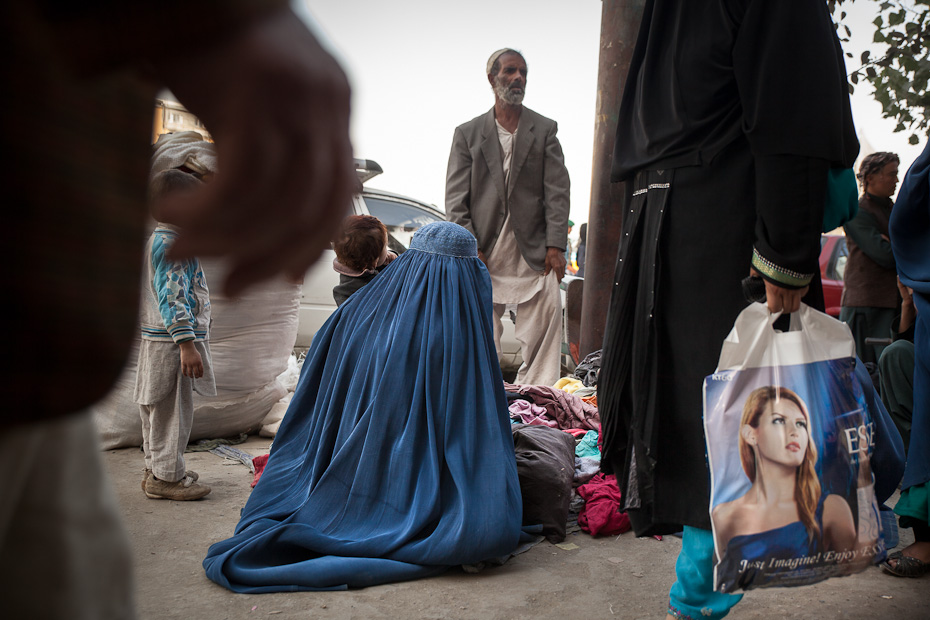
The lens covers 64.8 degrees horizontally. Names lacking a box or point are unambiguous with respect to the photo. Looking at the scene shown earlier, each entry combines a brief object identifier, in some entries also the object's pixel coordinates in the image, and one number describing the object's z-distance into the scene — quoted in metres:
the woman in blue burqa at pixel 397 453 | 2.68
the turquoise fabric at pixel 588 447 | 3.93
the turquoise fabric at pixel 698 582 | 1.94
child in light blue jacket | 3.39
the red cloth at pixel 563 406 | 4.24
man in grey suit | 5.27
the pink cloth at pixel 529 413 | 4.05
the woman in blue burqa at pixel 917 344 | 2.81
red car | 8.48
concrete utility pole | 5.18
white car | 7.10
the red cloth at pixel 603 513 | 3.23
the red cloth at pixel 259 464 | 3.91
